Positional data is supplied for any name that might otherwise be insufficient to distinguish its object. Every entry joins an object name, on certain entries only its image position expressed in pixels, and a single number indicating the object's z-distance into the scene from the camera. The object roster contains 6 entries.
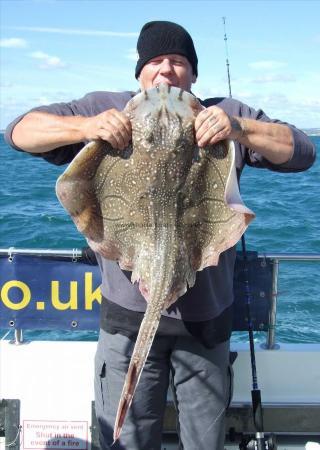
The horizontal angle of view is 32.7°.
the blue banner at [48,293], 3.89
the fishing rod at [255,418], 3.39
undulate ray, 2.35
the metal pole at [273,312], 3.85
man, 2.74
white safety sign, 3.79
